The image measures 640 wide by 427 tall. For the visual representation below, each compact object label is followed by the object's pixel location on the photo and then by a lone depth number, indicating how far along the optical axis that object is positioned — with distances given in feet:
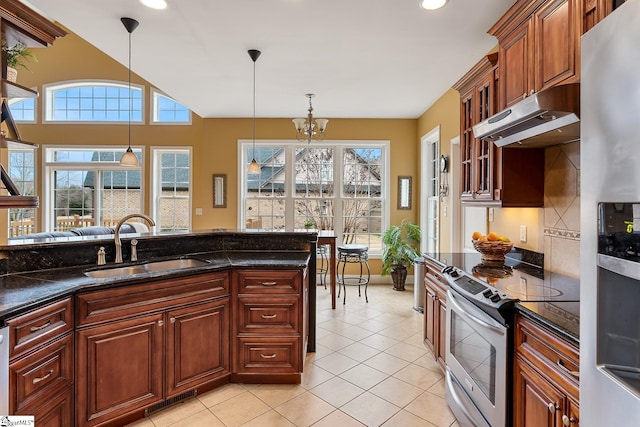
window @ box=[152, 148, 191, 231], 19.94
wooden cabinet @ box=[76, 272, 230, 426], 6.24
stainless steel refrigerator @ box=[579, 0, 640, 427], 2.84
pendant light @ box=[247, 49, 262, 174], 10.43
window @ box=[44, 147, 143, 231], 20.06
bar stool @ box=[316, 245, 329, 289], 17.92
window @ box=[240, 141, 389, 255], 19.57
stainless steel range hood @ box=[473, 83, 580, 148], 5.25
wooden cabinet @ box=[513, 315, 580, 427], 4.06
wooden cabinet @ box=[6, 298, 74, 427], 4.95
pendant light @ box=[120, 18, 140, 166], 8.68
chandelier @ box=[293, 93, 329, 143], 13.75
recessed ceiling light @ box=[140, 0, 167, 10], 7.88
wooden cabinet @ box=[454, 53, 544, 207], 7.95
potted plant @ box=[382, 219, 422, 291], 17.31
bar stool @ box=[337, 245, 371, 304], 15.85
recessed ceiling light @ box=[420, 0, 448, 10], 7.67
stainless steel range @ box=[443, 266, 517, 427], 5.32
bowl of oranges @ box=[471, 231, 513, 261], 8.24
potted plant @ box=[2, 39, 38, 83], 6.52
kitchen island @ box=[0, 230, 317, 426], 5.48
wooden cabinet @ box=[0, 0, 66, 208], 6.18
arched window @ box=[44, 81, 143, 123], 20.02
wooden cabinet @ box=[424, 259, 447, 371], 8.36
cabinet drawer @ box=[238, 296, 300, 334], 8.25
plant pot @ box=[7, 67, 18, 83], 6.64
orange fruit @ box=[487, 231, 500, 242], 8.40
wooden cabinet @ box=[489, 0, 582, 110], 5.74
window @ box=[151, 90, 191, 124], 19.92
